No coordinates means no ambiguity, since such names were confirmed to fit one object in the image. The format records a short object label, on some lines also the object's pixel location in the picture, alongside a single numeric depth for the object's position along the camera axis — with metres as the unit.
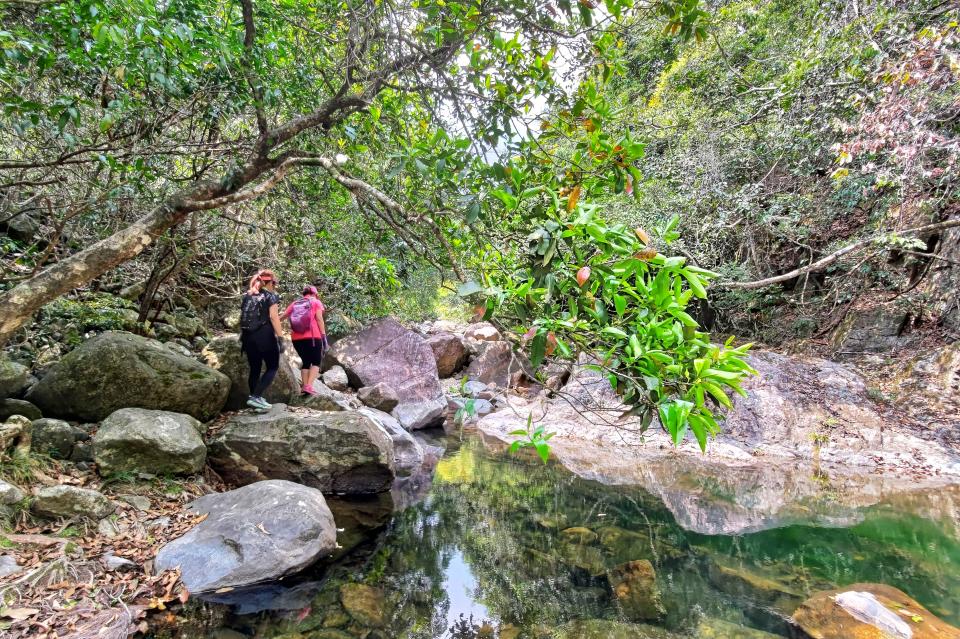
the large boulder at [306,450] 5.39
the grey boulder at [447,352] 13.90
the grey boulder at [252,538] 3.70
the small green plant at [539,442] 1.90
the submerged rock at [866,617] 3.46
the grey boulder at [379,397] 9.60
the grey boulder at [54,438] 4.18
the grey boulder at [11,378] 4.32
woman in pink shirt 6.64
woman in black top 5.66
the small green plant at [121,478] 4.24
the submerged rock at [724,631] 3.61
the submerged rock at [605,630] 3.55
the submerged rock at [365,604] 3.61
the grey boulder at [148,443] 4.29
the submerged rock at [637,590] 3.88
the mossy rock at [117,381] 4.58
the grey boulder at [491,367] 13.62
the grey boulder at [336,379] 9.95
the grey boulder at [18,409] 4.19
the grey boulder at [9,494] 3.43
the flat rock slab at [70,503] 3.57
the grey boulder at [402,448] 7.45
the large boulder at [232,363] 6.04
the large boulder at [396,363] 10.37
